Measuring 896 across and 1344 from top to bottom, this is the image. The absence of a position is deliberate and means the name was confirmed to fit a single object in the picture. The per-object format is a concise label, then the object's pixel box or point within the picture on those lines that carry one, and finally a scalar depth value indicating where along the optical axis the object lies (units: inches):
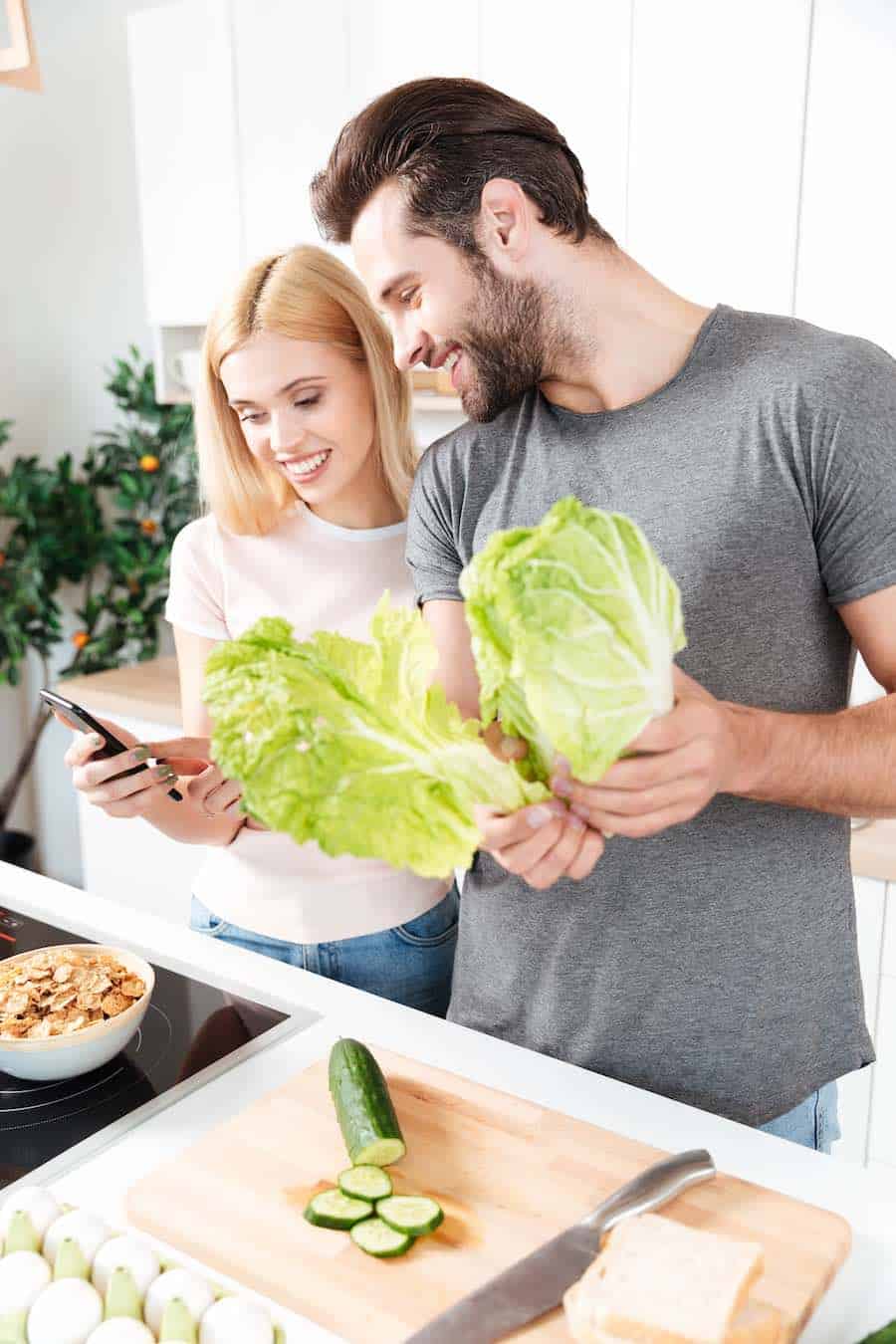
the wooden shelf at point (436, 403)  103.3
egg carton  31.4
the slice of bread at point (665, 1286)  29.6
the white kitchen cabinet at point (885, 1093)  81.7
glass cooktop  42.8
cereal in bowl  46.2
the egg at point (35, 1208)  35.3
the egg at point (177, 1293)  32.4
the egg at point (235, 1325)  31.5
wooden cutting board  33.9
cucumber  38.4
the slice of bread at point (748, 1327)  30.0
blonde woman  60.6
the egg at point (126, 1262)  33.2
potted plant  134.0
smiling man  45.3
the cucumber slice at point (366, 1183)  36.9
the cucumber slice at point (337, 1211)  36.0
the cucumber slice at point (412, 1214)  35.4
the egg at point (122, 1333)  30.9
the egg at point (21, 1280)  32.2
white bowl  44.4
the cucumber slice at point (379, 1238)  34.8
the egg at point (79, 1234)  34.3
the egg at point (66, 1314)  31.2
